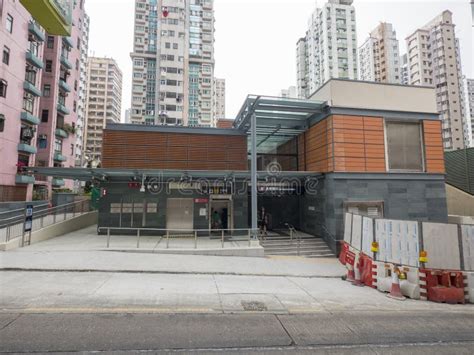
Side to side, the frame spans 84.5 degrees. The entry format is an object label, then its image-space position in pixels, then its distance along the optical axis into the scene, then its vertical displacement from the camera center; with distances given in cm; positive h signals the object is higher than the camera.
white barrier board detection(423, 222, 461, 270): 757 -131
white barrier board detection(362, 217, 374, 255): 895 -113
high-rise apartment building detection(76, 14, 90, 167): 5780 +1584
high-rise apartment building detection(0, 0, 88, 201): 2205 +1025
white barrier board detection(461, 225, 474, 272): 755 -124
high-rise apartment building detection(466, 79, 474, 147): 8516 +3361
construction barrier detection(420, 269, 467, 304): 727 -237
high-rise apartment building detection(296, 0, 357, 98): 7306 +4580
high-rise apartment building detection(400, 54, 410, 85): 8123 +4172
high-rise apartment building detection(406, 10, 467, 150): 6756 +3625
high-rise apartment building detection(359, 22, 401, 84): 8475 +4868
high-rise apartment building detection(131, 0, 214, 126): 6075 +3484
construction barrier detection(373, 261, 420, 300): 755 -233
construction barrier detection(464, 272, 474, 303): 736 -240
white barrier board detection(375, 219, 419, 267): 786 -122
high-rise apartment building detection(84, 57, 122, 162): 9781 +4077
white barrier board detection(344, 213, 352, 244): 1073 -111
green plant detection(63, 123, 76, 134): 3413 +962
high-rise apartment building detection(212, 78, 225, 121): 11804 +4805
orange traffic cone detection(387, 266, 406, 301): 744 -251
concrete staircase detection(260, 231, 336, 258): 1338 -240
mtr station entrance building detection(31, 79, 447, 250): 1432 +222
